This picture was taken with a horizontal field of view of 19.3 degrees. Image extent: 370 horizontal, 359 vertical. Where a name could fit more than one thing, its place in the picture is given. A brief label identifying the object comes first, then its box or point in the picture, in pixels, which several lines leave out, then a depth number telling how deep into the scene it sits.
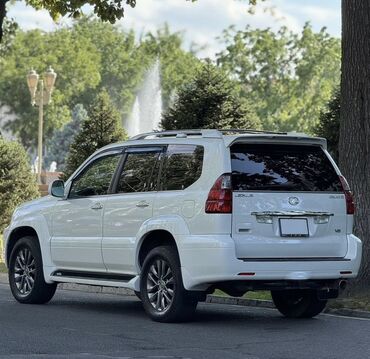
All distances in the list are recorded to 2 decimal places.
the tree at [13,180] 28.38
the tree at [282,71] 69.25
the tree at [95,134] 26.83
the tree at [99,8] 18.06
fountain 76.71
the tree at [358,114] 13.63
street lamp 37.94
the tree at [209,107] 22.48
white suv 10.61
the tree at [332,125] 21.41
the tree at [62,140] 91.25
